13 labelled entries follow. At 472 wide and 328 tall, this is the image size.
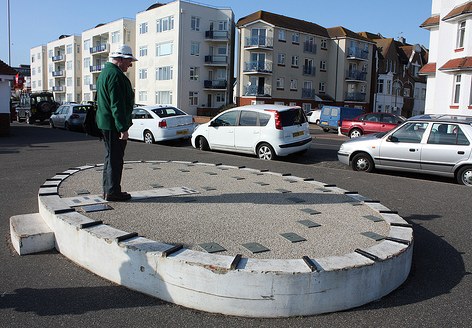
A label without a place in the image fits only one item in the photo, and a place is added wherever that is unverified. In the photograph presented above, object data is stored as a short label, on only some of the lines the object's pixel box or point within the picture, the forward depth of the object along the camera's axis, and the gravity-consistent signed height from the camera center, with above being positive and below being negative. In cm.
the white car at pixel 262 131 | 1353 -67
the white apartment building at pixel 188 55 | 5603 +675
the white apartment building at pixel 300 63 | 5522 +643
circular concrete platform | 360 -130
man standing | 544 -8
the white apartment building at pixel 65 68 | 8325 +694
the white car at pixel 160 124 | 1756 -70
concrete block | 474 -145
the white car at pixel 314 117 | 4431 -50
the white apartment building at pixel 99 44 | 6562 +949
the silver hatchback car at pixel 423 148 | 1055 -82
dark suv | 3369 -41
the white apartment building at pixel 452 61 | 2718 +353
